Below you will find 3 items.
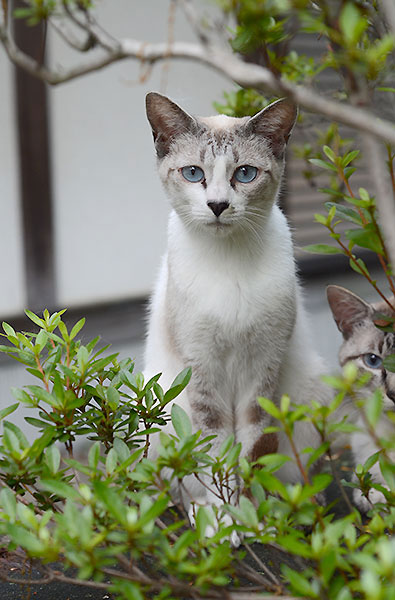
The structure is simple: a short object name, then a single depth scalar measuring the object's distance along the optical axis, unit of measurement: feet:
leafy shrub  2.08
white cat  2.81
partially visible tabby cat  3.03
